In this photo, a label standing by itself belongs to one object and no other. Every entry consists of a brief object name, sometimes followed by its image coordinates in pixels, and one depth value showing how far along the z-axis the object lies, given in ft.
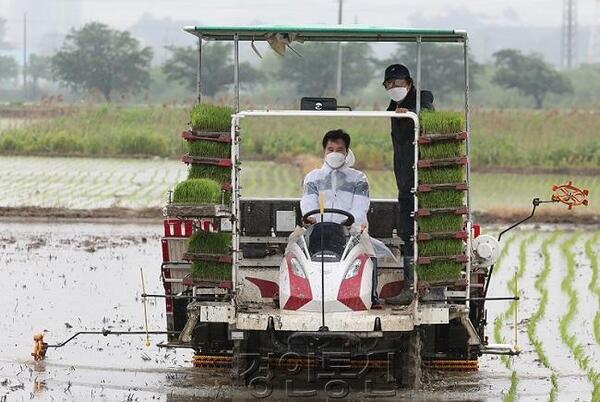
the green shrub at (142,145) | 220.14
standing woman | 64.08
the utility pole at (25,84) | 521.72
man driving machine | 64.53
